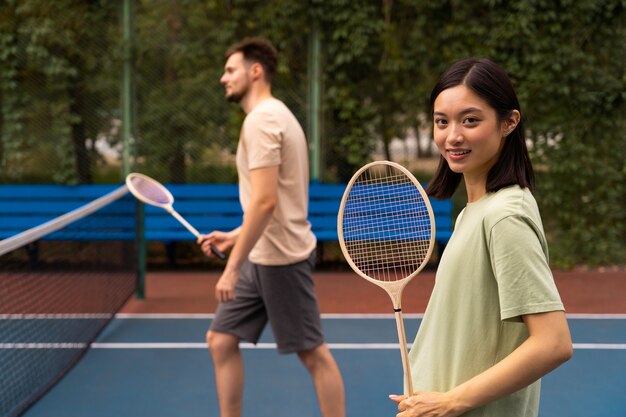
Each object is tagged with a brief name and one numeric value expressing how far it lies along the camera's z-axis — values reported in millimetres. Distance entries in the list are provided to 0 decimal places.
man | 3455
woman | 1520
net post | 7035
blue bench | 8219
